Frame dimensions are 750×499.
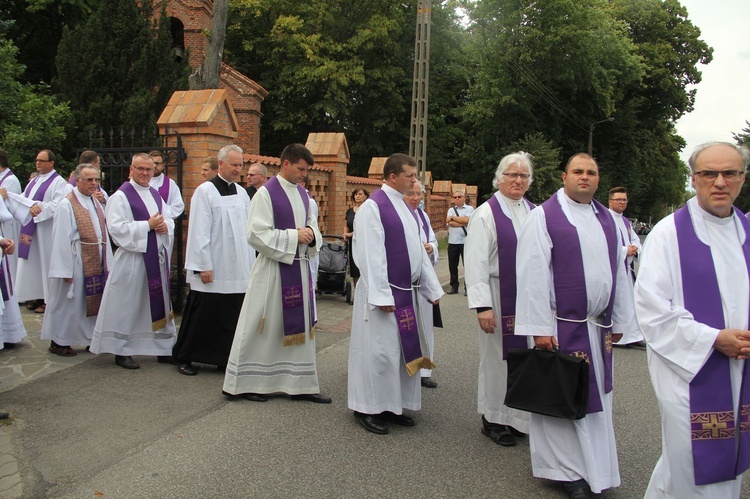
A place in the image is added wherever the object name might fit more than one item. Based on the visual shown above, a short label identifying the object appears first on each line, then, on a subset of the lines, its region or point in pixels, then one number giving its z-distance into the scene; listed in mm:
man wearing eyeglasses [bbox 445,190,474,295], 11609
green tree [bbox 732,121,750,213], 29781
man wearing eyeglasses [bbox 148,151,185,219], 7215
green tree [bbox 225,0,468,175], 27547
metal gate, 7879
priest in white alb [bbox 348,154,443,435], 4699
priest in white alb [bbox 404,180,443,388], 5225
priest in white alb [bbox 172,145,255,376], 5910
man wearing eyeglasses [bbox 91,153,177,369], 6039
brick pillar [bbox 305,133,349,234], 12477
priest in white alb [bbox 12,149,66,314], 7848
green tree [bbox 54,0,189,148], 16922
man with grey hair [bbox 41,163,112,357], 6461
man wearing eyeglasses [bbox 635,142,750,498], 2941
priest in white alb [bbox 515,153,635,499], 3658
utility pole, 17406
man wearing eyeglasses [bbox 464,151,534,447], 4547
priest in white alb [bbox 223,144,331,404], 5227
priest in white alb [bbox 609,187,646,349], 7679
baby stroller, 9906
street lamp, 35850
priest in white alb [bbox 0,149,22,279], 7047
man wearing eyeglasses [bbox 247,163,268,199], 7339
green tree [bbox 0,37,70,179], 12538
